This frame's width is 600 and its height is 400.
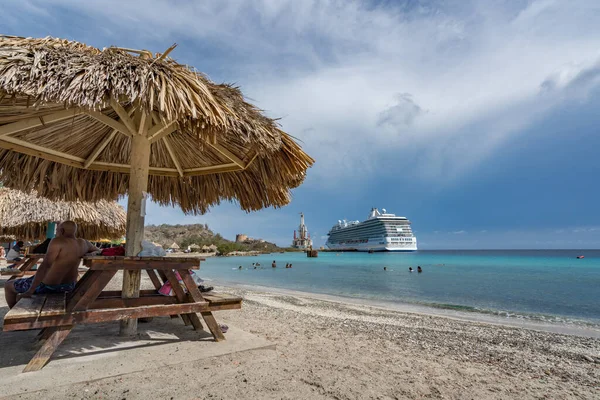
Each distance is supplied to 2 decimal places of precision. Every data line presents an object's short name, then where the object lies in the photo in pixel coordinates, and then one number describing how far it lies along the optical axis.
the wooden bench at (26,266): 6.38
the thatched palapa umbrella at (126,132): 2.47
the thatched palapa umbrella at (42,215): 8.54
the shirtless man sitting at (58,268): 3.06
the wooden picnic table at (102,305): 2.34
